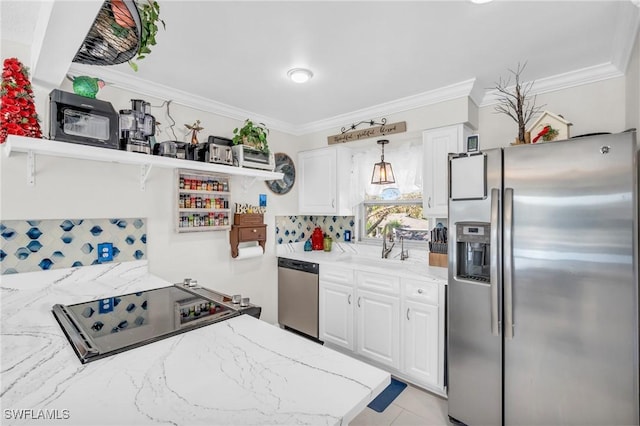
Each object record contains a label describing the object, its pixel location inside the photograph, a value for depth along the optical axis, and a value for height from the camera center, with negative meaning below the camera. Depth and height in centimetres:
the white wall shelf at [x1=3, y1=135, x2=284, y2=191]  149 +34
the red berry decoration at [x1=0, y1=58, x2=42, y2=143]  150 +54
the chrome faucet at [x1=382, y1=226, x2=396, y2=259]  309 -31
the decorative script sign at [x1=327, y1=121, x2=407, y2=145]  278 +81
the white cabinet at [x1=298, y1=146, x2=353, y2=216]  324 +38
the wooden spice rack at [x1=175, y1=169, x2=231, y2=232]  254 +12
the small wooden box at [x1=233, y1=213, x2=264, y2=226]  292 -4
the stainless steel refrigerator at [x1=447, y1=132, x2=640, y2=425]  145 -37
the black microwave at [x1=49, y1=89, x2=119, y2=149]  155 +51
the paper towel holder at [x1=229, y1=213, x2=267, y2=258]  290 -15
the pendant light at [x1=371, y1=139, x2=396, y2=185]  316 +43
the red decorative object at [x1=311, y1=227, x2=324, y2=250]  363 -30
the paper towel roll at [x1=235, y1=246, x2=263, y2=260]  293 -37
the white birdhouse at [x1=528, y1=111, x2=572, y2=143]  195 +56
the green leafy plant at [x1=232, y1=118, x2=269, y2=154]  266 +68
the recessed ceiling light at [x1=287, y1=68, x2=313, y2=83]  215 +101
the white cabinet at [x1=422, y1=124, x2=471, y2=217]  248 +46
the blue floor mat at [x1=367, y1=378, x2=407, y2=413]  219 -138
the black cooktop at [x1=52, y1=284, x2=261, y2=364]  108 -45
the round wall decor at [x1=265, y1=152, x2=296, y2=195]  337 +46
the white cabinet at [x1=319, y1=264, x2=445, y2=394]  223 -87
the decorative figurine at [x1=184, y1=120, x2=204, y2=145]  260 +74
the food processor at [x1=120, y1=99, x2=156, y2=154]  180 +53
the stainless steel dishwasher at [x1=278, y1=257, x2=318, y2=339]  305 -85
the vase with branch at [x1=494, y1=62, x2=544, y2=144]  228 +97
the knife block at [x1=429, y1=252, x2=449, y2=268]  256 -38
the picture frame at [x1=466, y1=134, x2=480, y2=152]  189 +45
